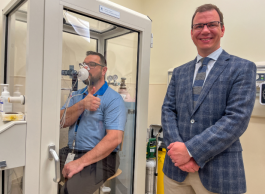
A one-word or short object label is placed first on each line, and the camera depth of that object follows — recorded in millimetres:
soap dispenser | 1138
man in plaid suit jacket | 1072
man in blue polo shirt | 1267
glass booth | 1022
